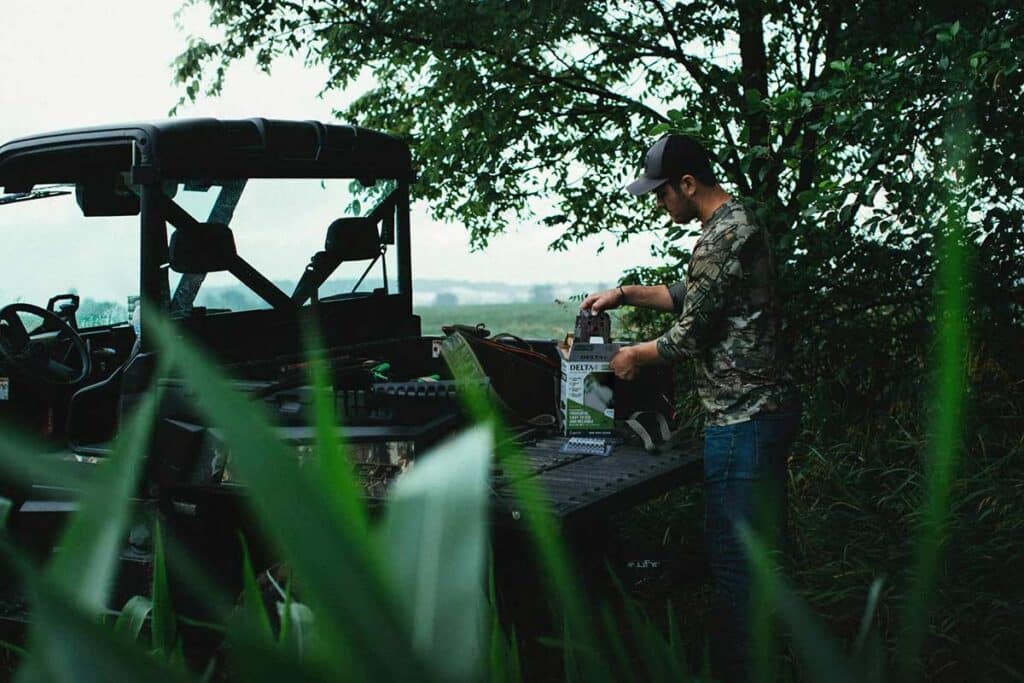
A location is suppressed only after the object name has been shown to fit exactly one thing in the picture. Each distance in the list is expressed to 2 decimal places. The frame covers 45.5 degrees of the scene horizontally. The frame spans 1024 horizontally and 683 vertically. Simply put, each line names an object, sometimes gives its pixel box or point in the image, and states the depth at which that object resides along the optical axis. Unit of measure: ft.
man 14.42
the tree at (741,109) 18.72
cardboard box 15.55
